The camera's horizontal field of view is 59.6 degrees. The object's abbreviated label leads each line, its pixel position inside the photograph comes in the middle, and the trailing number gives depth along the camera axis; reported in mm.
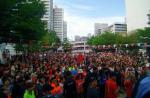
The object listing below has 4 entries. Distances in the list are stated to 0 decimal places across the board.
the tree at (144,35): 29267
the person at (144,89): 949
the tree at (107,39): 46365
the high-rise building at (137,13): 59524
